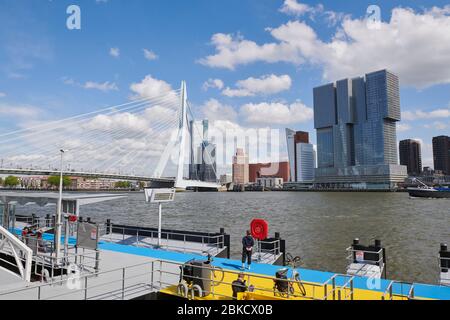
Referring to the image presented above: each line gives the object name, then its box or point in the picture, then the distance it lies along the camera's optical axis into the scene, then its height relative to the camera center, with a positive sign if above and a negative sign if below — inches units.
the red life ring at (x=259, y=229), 496.1 -71.1
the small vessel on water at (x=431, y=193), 4234.0 -157.8
